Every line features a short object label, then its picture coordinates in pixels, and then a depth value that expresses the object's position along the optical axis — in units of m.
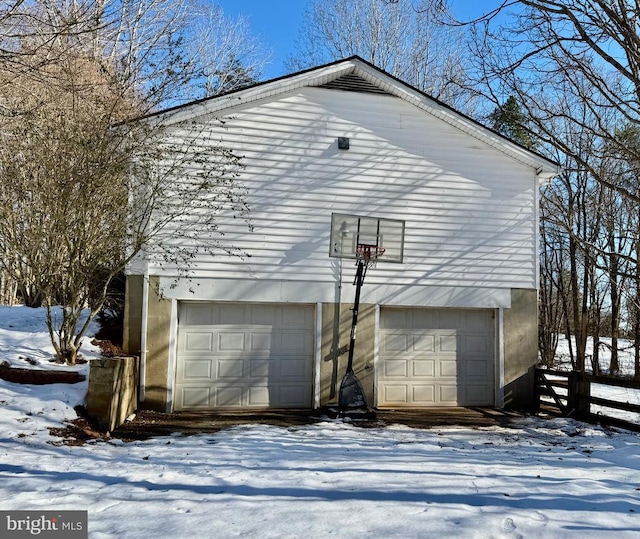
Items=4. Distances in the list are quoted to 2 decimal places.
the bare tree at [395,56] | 21.33
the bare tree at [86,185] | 7.29
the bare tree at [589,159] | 8.62
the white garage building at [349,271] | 8.95
